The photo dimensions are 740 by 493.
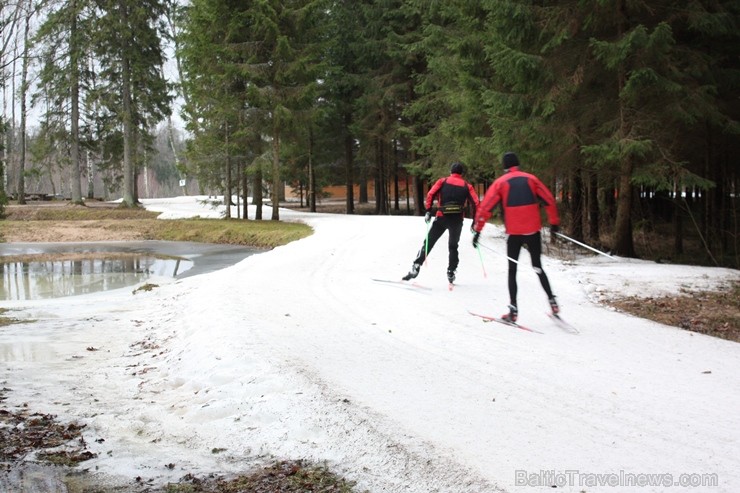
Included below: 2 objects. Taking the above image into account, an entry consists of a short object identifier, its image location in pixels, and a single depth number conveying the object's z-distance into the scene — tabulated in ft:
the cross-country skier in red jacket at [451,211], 37.70
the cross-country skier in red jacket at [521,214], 28.71
